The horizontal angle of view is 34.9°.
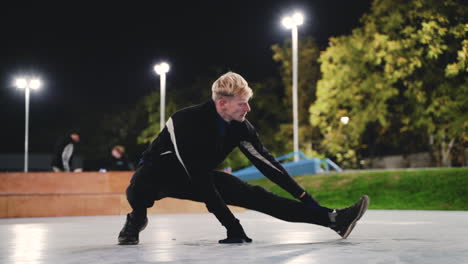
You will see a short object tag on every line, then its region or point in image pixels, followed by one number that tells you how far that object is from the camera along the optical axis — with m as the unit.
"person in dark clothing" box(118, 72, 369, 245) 6.72
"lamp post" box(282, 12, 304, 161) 29.42
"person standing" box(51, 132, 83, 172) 17.14
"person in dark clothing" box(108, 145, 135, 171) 18.33
